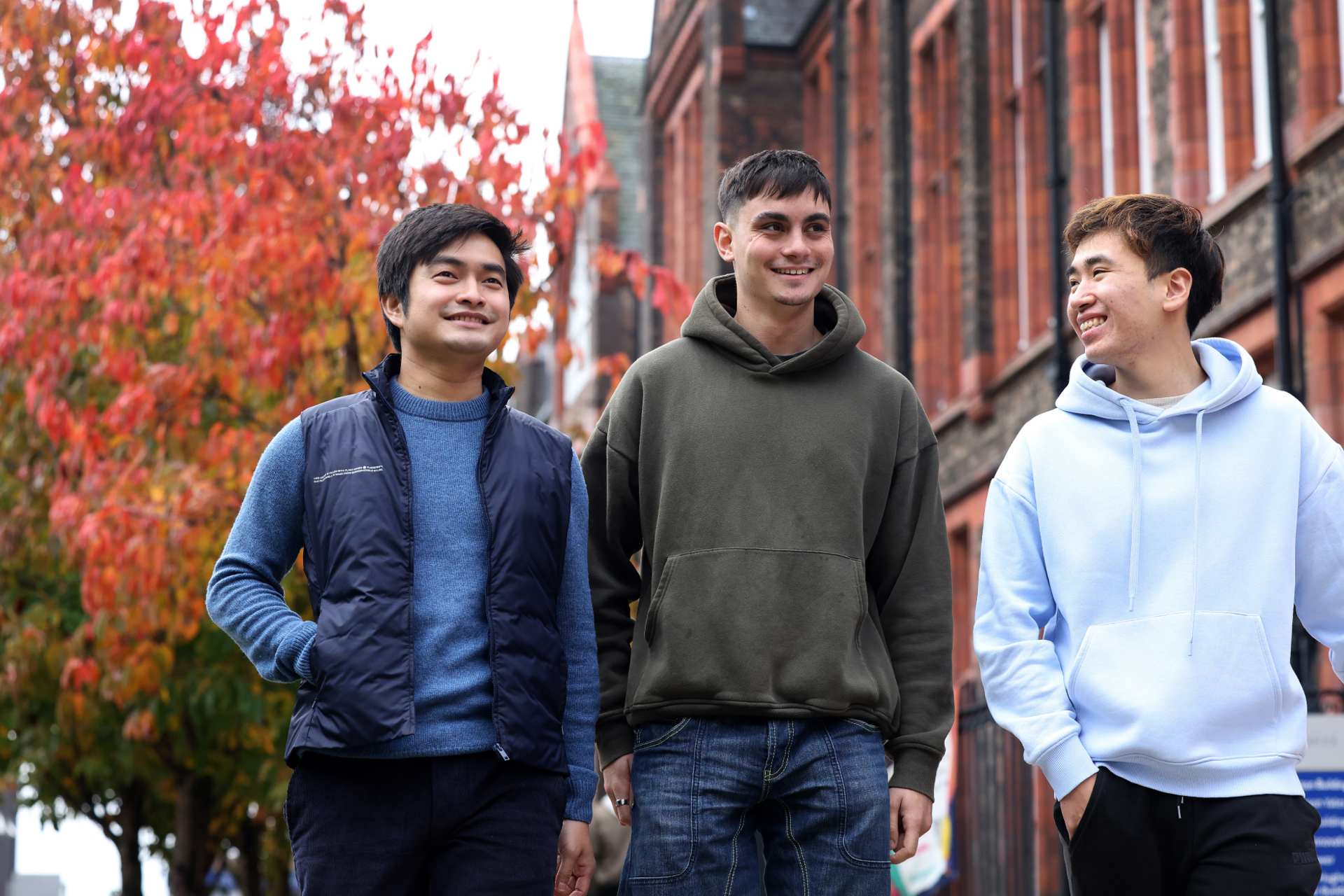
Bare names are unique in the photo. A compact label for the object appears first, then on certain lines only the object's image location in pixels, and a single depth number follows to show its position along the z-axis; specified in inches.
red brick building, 575.2
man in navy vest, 163.6
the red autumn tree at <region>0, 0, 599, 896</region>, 430.6
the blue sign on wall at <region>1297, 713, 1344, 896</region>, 312.5
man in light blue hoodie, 160.9
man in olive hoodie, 174.1
